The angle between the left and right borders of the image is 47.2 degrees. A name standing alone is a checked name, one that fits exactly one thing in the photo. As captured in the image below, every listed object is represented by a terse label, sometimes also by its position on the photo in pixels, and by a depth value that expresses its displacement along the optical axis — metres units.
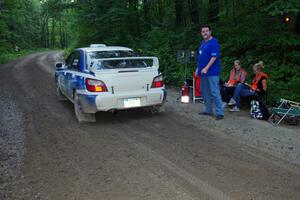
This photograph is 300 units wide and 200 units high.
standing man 7.46
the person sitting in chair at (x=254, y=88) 8.12
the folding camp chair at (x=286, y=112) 7.05
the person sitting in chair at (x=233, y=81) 8.89
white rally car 7.10
